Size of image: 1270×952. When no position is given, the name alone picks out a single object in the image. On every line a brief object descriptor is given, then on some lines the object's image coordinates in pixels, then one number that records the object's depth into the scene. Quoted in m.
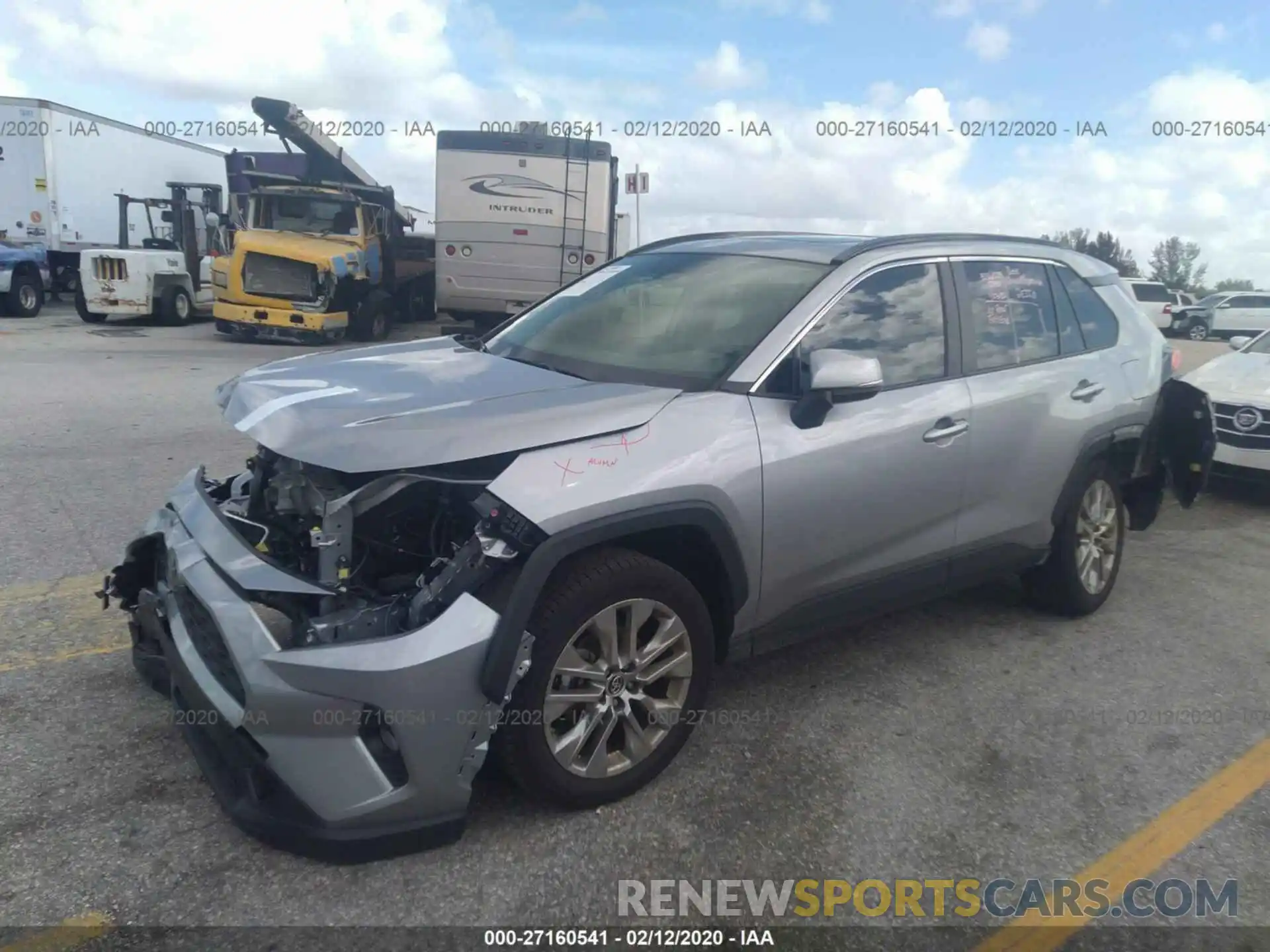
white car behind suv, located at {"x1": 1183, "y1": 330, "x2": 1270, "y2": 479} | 7.10
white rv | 16.33
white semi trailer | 20.44
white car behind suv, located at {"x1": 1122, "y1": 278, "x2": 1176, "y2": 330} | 29.09
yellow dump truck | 15.95
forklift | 18.48
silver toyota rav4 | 2.63
